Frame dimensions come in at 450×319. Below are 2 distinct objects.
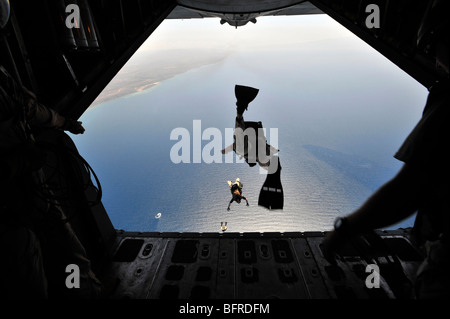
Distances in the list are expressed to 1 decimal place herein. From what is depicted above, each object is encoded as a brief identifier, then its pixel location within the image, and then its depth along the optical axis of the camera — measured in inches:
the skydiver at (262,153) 169.6
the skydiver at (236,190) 392.5
